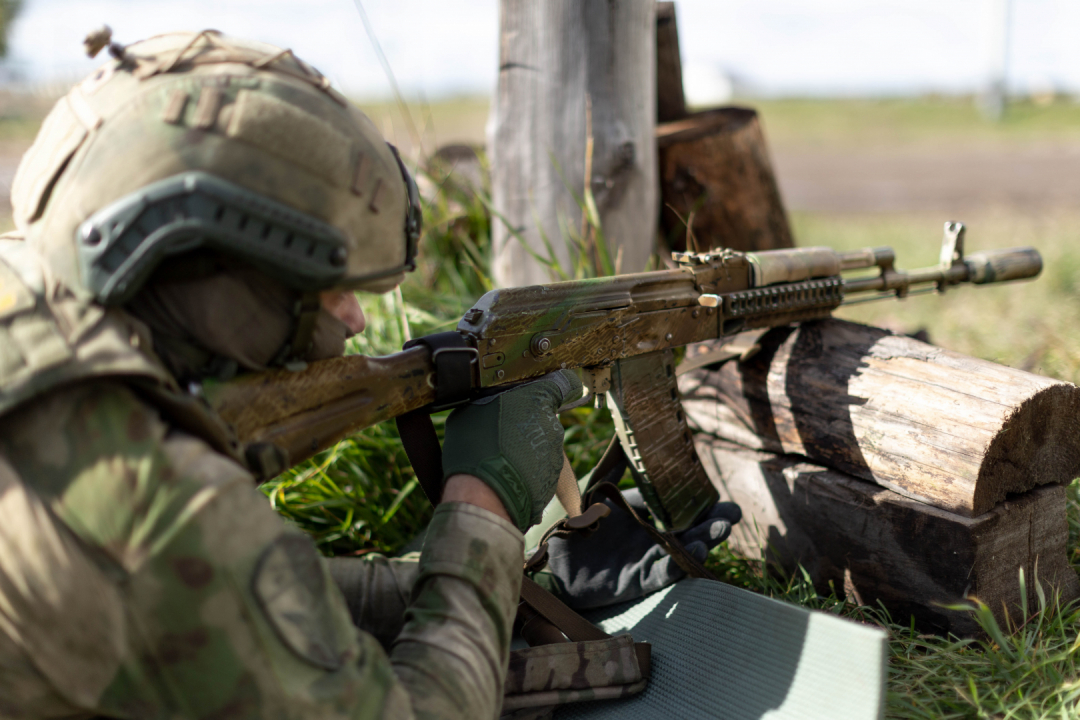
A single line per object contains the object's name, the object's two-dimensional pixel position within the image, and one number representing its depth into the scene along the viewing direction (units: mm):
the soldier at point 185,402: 1341
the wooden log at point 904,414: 2525
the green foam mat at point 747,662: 1899
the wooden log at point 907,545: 2508
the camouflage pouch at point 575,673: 2166
